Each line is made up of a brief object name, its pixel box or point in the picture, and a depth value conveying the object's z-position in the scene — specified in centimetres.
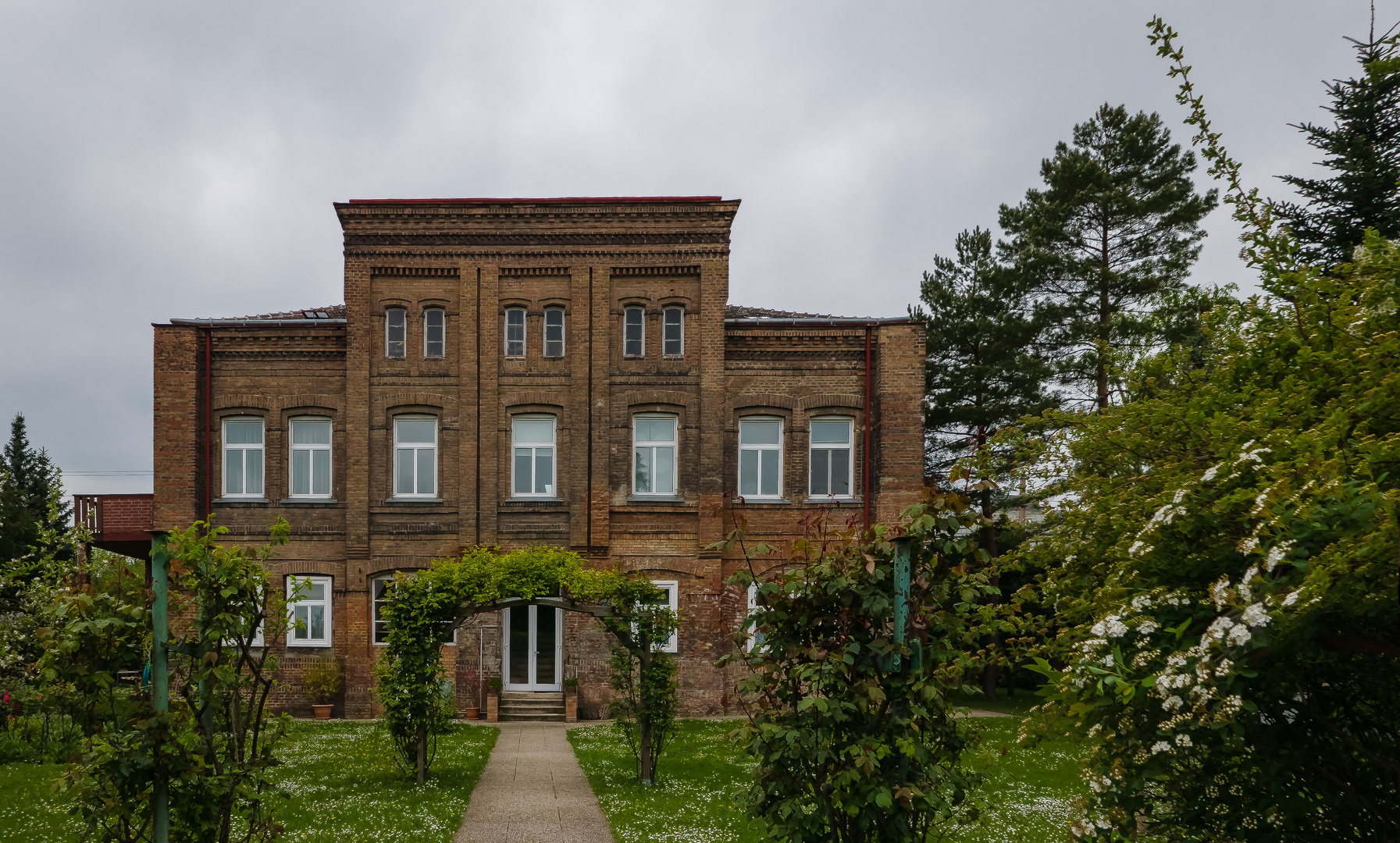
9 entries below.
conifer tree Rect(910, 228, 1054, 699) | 2450
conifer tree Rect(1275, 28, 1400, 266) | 1542
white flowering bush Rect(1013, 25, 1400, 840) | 323
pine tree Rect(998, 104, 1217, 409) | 2378
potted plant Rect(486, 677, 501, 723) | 1953
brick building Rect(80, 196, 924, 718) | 2011
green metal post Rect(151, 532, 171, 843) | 545
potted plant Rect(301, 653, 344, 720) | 1941
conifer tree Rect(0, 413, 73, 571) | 3631
